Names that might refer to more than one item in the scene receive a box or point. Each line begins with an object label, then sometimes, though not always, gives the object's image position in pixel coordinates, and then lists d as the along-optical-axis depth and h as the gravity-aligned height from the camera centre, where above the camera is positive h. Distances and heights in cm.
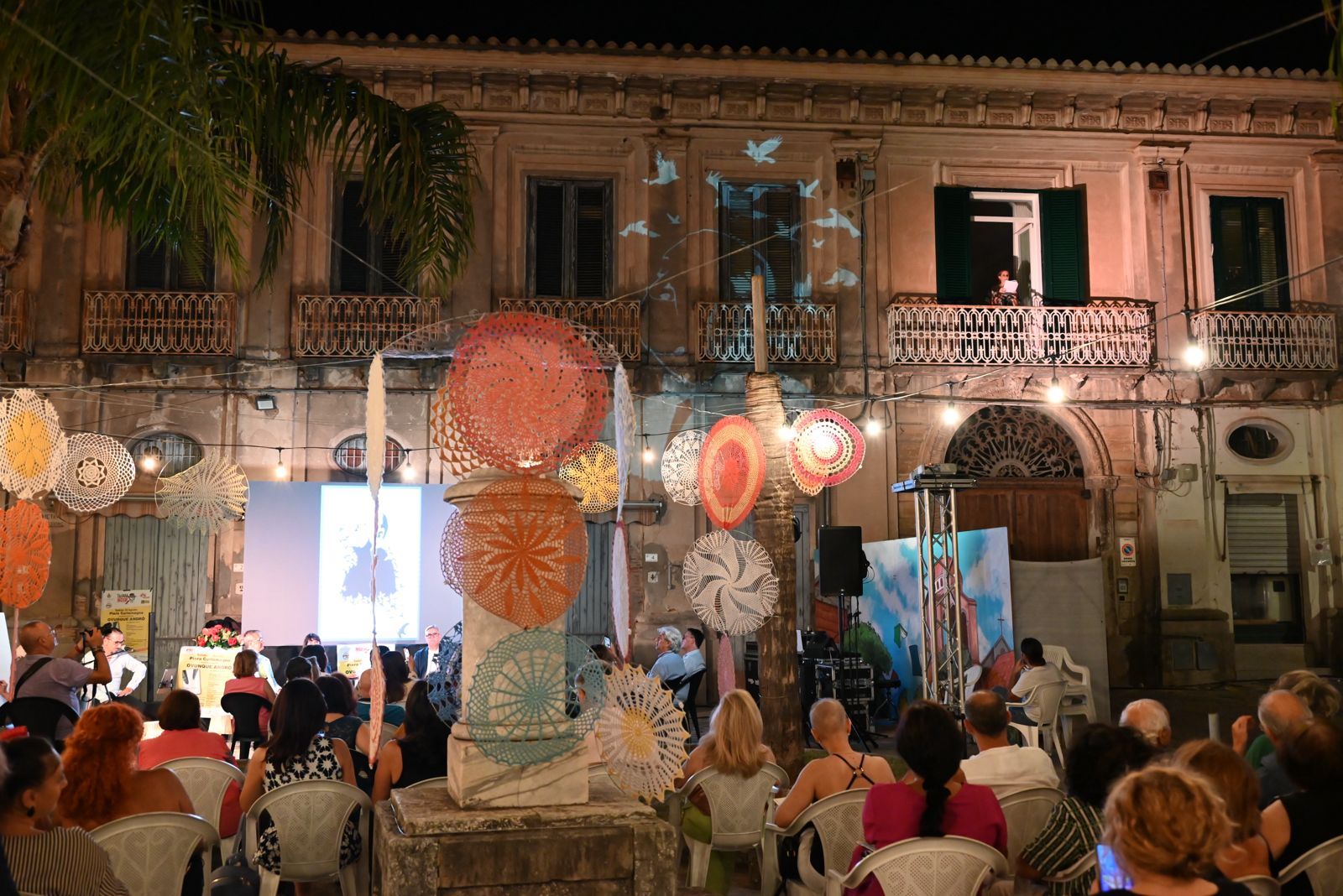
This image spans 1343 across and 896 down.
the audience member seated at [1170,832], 257 -59
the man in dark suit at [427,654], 1095 -80
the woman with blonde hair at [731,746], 504 -77
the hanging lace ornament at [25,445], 769 +81
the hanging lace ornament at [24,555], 729 +9
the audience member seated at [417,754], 501 -79
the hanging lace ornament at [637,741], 427 -63
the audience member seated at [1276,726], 462 -66
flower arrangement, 991 -57
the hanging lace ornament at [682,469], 1130 +87
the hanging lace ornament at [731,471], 809 +62
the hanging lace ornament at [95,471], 1035 +86
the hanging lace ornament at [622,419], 438 +55
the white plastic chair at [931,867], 366 -93
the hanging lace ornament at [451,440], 412 +43
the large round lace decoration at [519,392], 405 +58
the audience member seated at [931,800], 381 -77
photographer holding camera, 678 -58
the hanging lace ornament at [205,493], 1080 +67
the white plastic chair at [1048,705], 980 -119
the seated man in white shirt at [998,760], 475 -79
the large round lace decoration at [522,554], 388 +4
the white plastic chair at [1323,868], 364 -95
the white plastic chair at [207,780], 527 -93
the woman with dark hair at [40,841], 330 -75
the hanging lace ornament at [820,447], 1032 +97
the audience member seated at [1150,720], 506 -69
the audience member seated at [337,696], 679 -73
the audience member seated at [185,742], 538 -79
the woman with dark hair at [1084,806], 378 -79
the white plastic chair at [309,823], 474 -101
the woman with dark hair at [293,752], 503 -77
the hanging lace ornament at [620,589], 452 -10
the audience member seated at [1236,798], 358 -72
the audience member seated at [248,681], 803 -76
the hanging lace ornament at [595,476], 999 +73
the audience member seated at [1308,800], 375 -77
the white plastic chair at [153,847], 401 -94
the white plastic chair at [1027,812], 459 -97
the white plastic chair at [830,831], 451 -101
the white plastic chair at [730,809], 508 -105
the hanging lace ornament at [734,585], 829 -16
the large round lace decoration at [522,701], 384 -44
